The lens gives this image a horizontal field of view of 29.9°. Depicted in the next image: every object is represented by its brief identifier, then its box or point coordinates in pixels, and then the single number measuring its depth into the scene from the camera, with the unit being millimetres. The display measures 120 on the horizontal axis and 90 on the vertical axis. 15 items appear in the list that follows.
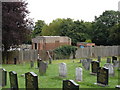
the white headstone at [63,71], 15025
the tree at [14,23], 25375
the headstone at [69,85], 8095
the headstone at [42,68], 16258
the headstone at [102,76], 11703
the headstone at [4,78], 12180
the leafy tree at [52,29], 62312
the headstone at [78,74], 13383
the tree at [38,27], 79088
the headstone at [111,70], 14860
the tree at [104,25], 51719
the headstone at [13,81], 10539
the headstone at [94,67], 15632
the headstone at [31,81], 9438
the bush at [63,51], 33344
